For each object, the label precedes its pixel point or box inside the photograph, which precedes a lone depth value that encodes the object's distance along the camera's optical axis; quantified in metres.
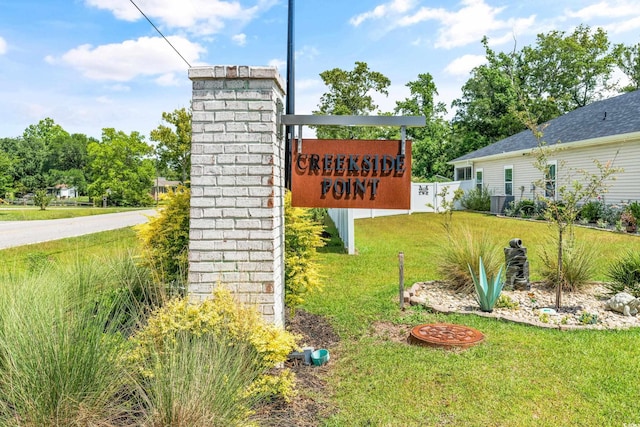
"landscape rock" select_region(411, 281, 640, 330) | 5.14
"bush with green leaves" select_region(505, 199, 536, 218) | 19.09
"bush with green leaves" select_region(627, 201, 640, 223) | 13.70
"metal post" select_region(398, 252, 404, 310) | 5.63
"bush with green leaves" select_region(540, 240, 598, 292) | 6.44
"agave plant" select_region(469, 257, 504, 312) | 5.54
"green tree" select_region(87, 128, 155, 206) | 49.75
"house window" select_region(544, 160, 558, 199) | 19.02
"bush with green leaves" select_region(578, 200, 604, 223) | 16.02
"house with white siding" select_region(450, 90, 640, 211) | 15.48
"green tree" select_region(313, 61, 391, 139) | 32.81
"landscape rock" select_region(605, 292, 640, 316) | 5.42
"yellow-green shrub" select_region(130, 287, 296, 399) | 3.08
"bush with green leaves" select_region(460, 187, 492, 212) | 23.80
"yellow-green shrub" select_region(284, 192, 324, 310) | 4.70
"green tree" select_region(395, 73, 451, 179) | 34.00
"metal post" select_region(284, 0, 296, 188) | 7.18
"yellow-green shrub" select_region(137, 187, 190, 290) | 4.66
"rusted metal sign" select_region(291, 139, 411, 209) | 4.15
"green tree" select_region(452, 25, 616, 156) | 33.91
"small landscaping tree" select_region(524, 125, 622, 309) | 5.57
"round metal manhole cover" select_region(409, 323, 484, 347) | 4.39
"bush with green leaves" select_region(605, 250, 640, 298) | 6.00
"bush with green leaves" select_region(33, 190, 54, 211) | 34.56
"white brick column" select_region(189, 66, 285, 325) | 3.73
